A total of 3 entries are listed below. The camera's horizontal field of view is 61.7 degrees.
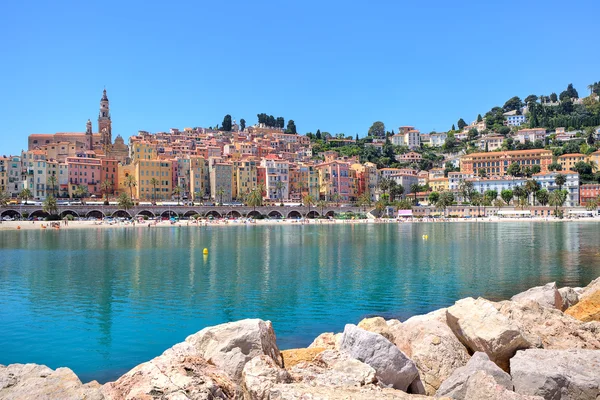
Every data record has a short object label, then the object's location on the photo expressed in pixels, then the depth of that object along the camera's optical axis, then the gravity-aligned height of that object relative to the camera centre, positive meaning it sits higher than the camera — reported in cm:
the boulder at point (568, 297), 1370 -271
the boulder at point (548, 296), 1309 -250
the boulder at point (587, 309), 1159 -260
